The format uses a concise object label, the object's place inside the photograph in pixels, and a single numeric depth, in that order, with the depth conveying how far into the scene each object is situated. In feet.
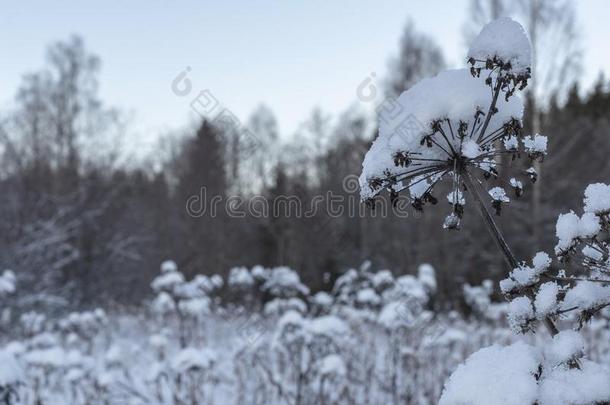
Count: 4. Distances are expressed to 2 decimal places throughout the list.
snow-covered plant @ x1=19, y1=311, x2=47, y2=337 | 25.94
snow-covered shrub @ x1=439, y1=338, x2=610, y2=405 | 3.72
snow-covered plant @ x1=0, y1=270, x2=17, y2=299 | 21.26
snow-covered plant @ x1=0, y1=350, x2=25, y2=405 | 11.84
